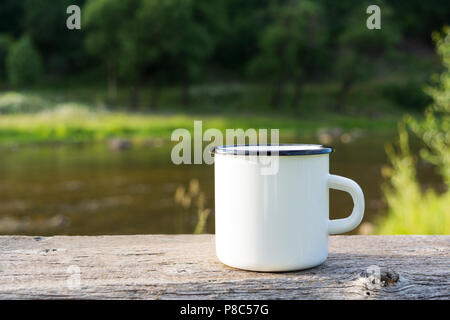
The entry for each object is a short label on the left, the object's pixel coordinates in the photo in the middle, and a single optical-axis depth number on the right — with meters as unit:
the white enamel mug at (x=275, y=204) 0.83
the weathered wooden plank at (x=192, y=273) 0.80
